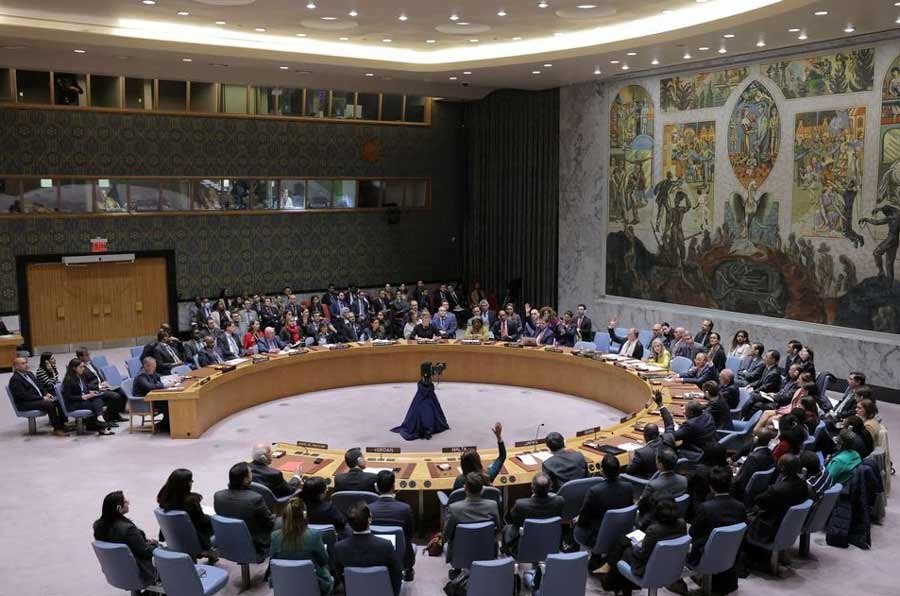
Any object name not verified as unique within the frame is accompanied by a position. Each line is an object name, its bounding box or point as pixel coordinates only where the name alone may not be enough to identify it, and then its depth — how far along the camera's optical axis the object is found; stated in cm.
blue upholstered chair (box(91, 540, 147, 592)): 607
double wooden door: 1772
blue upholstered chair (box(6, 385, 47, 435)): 1167
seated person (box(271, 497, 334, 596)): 593
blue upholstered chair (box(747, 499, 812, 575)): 695
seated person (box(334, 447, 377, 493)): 731
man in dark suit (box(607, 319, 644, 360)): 1422
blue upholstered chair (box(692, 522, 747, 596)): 636
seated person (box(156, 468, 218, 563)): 678
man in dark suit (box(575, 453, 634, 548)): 688
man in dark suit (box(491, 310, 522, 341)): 1627
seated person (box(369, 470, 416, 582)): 663
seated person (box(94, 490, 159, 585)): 622
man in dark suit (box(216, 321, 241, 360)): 1462
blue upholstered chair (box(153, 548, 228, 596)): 588
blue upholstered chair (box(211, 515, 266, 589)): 660
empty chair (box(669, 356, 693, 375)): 1288
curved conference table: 824
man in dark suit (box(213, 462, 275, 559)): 674
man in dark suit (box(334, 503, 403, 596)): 581
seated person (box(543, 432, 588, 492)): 757
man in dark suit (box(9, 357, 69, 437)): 1161
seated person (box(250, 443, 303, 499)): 755
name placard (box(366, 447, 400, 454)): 854
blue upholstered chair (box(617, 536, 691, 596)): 612
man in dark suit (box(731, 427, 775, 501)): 752
